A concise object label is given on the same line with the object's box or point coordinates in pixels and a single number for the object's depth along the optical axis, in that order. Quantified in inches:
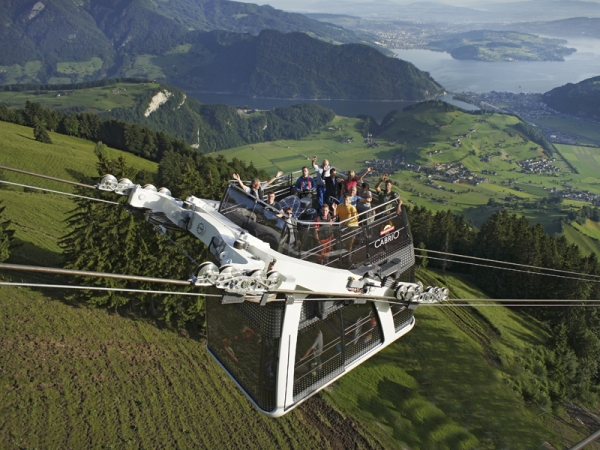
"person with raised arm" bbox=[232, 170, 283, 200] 485.4
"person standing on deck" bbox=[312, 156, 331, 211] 589.0
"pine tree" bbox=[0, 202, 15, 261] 1083.5
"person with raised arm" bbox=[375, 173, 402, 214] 535.1
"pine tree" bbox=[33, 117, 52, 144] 3255.4
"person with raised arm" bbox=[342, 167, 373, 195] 574.2
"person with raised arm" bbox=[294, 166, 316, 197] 581.8
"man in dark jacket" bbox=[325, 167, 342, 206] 588.7
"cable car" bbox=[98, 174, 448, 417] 391.9
